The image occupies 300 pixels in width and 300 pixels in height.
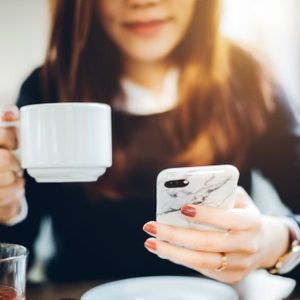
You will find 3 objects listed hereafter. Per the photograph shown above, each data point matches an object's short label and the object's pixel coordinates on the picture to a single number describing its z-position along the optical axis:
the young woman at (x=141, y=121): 0.80
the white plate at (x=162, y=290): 0.75
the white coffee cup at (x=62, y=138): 0.68
